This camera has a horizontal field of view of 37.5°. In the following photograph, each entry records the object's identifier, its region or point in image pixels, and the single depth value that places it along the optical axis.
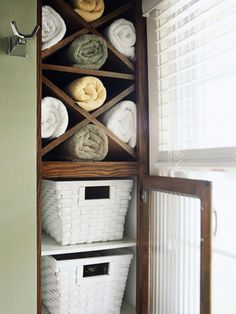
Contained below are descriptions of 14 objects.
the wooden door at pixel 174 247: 1.16
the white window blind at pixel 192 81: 1.15
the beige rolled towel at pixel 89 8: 1.47
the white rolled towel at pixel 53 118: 1.41
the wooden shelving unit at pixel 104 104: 1.44
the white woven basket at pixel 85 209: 1.50
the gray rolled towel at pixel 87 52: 1.47
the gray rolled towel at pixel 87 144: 1.46
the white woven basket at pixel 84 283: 1.50
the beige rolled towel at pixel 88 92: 1.46
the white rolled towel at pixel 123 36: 1.54
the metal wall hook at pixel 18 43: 1.20
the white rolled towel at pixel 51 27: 1.41
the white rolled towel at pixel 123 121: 1.54
